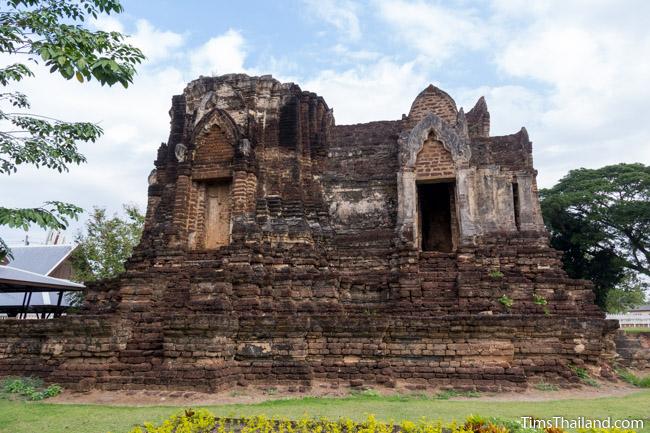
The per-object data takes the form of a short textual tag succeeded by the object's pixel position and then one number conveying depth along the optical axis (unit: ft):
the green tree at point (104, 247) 84.69
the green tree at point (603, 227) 83.76
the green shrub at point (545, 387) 30.66
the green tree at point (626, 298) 103.30
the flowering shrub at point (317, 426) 17.47
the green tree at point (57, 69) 16.74
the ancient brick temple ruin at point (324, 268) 31.99
